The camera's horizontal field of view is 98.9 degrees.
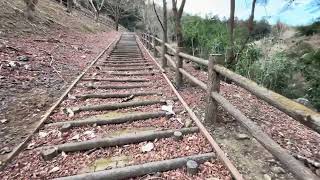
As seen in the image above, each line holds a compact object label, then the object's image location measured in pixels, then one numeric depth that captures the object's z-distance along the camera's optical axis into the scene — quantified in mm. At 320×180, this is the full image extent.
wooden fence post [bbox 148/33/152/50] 7299
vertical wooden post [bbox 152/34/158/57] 5901
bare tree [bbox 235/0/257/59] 4113
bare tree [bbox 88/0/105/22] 14839
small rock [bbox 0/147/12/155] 1617
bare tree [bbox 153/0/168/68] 4382
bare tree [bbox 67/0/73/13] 11290
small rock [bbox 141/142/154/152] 1670
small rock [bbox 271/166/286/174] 1460
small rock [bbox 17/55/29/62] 3362
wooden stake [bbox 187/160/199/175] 1437
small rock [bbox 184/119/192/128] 1968
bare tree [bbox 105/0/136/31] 19209
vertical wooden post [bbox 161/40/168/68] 4362
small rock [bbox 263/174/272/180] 1391
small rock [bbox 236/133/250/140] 1808
